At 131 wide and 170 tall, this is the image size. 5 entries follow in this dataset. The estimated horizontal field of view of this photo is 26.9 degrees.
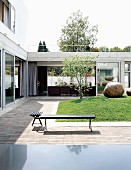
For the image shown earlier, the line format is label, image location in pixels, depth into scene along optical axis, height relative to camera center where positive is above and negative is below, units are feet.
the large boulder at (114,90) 47.20 -1.03
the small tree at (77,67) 53.31 +3.28
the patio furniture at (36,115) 25.20 -2.88
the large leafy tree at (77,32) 118.82 +22.95
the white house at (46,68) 61.93 +3.95
